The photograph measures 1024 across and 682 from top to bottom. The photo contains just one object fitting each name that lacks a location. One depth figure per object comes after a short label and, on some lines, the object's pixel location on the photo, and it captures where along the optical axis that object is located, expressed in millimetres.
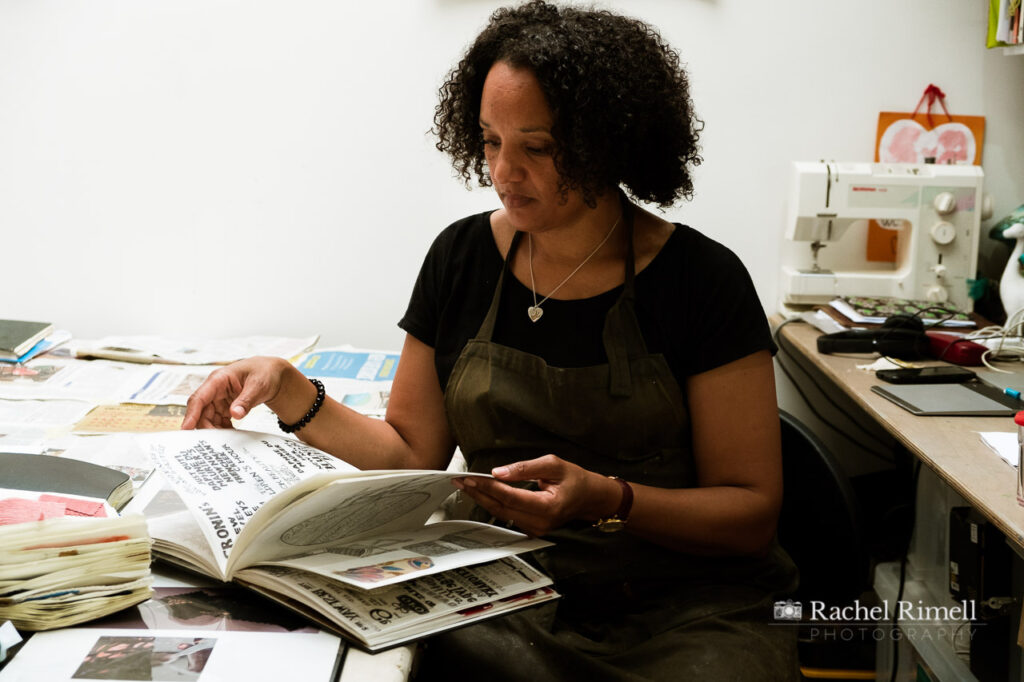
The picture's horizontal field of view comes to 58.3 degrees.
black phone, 1666
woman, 1173
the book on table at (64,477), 1058
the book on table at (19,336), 2039
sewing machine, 2135
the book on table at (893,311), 2006
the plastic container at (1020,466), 1084
